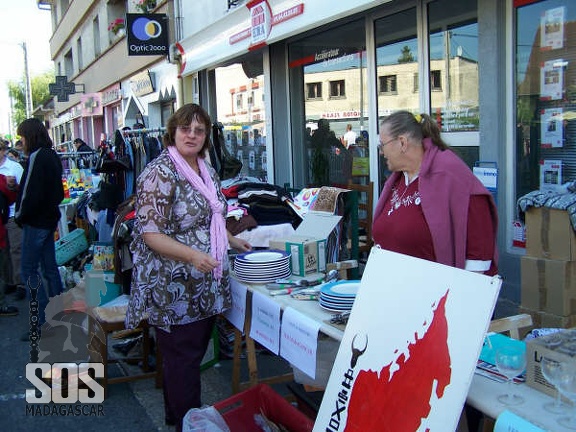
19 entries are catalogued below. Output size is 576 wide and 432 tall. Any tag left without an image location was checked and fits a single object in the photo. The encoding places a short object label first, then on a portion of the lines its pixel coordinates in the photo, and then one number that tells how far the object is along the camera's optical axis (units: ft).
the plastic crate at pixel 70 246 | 22.54
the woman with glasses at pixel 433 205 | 8.11
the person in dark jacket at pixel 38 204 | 16.51
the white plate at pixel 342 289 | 8.47
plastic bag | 8.48
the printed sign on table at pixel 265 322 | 9.33
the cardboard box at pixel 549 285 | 13.38
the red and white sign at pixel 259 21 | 24.68
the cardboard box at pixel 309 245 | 11.07
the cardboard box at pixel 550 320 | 13.39
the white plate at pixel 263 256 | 10.80
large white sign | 5.41
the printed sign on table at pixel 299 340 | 8.16
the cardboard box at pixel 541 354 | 5.67
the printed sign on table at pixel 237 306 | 10.46
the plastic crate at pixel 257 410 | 8.73
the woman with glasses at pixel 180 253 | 8.96
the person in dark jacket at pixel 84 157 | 32.84
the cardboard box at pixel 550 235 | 13.21
